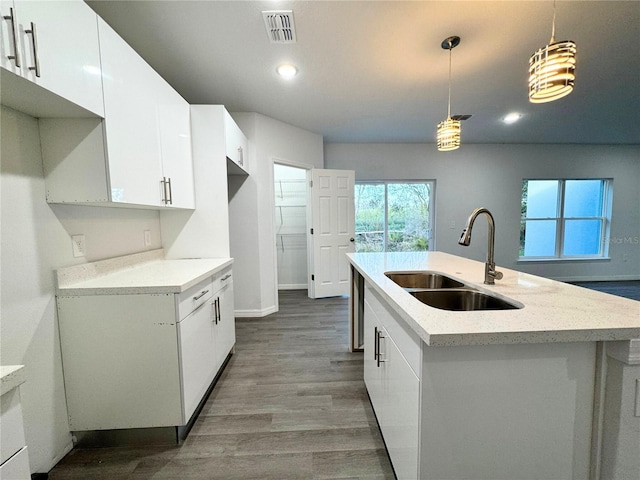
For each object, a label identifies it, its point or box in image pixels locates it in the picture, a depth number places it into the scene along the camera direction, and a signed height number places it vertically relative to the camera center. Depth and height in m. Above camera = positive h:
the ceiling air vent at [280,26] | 1.68 +1.36
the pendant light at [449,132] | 2.00 +0.71
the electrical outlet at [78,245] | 1.47 -0.12
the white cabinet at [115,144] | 1.30 +0.43
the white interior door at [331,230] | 4.07 -0.15
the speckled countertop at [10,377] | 0.65 -0.41
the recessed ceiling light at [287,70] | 2.27 +1.37
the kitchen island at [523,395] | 0.80 -0.58
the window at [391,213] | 4.99 +0.13
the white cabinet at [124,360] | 1.39 -0.75
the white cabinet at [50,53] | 0.90 +0.68
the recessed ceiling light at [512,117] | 3.48 +1.42
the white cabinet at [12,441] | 0.65 -0.56
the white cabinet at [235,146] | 2.35 +0.79
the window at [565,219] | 5.07 -0.03
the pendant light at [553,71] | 1.12 +0.67
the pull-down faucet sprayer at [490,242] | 1.28 -0.12
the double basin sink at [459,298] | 1.24 -0.41
